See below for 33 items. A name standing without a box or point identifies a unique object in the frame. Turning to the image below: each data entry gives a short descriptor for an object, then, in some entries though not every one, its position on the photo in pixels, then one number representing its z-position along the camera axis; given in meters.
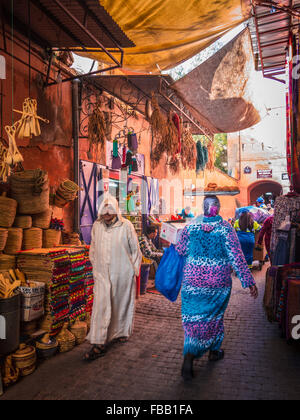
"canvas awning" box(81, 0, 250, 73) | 4.32
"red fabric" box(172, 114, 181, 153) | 8.54
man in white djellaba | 4.20
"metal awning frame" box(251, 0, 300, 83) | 4.55
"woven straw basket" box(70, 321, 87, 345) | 4.45
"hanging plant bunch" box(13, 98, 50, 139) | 4.07
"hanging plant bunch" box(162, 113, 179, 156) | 8.05
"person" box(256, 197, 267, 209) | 13.02
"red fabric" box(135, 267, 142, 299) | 6.83
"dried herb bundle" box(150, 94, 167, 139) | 7.36
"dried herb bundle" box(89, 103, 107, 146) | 6.57
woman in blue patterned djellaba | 3.55
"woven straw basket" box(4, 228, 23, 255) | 4.29
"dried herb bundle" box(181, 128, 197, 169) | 10.29
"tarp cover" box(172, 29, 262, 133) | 5.73
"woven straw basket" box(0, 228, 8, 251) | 4.00
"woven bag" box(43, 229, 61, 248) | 4.98
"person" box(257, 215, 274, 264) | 6.58
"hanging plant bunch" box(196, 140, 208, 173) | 11.59
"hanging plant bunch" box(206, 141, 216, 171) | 12.09
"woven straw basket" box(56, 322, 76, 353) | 4.20
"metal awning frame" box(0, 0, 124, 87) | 4.13
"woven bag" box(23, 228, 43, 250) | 4.59
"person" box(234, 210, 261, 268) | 9.06
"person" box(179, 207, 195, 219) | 11.45
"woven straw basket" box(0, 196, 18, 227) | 4.12
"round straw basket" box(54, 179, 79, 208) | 5.54
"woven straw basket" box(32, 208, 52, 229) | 4.79
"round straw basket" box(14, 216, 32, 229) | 4.48
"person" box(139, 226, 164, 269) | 7.75
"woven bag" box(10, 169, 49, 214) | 4.44
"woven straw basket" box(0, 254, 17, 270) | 4.14
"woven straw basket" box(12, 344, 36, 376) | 3.54
